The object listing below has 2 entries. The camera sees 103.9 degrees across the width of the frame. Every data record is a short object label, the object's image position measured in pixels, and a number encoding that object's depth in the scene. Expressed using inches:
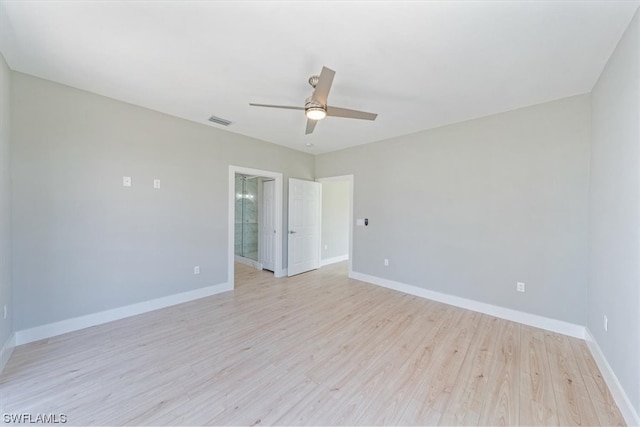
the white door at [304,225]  203.9
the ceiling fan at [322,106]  76.9
